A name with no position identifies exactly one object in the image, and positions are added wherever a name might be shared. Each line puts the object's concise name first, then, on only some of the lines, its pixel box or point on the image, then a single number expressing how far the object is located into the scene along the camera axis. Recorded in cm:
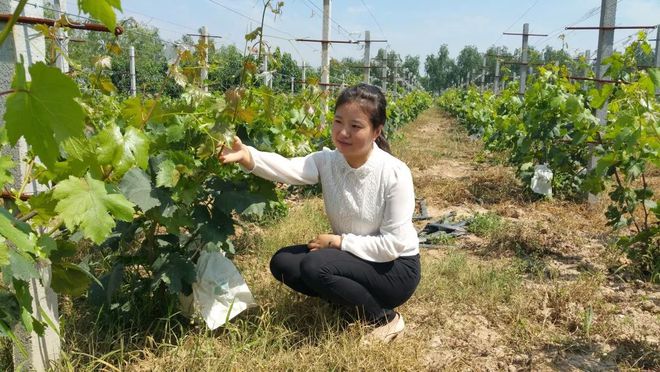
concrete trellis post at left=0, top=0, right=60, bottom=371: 187
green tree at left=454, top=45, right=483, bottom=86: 9225
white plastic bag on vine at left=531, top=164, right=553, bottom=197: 599
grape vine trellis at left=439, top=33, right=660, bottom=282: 322
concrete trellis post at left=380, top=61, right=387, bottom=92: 1988
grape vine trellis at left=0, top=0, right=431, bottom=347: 91
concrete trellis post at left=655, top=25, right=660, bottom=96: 1006
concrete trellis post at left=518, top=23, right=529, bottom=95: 1346
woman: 258
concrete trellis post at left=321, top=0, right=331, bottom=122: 819
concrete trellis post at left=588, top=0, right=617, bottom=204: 594
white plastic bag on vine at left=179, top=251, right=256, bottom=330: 252
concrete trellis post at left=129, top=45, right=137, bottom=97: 1050
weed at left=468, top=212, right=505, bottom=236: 482
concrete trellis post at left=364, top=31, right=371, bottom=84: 1334
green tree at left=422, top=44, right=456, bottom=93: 9606
